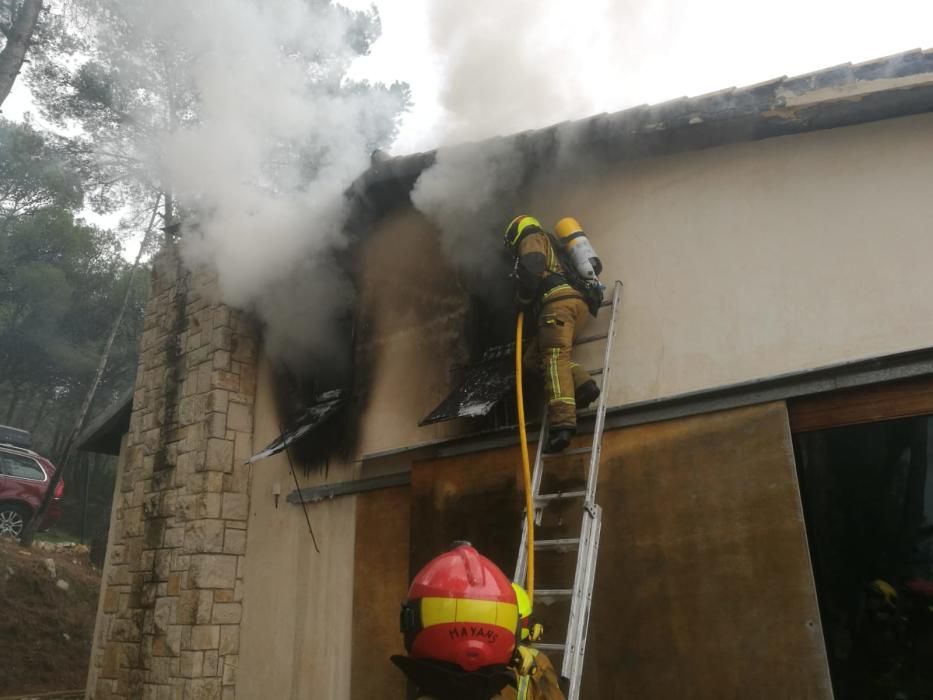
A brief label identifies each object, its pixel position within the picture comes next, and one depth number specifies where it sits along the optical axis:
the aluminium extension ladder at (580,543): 3.07
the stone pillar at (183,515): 5.94
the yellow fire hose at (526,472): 3.33
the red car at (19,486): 13.54
